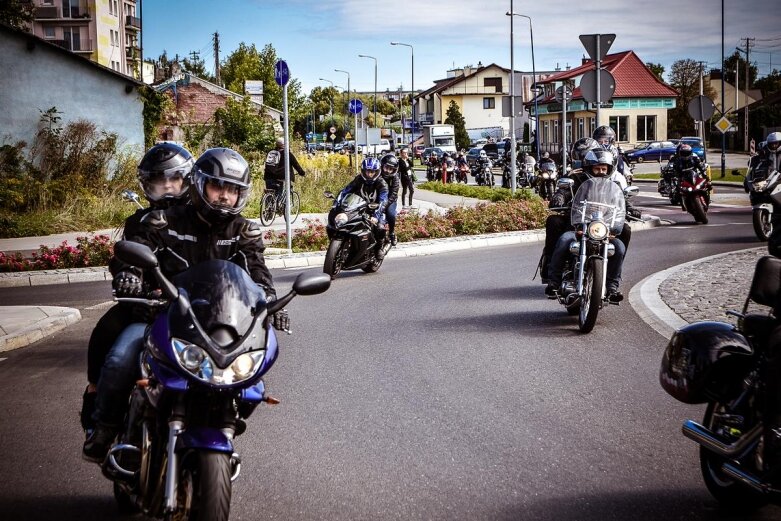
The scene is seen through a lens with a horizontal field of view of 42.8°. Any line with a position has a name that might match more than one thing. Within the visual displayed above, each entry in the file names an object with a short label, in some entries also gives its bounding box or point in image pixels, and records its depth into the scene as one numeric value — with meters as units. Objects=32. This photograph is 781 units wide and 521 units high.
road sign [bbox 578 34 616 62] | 17.44
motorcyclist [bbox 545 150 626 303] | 10.02
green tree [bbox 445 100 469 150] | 114.12
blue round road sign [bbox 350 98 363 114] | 39.09
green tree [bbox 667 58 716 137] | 99.69
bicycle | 23.78
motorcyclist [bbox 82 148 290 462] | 4.38
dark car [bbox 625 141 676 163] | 67.50
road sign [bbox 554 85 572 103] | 25.86
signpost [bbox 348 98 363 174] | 39.03
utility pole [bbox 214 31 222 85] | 96.41
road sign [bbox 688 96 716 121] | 31.94
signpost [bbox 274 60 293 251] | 17.12
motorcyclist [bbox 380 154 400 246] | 15.30
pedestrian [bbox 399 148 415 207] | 28.04
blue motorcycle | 3.68
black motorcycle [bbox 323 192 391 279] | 13.76
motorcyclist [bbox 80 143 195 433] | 5.30
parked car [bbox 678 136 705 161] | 52.38
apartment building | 90.88
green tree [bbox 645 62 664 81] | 118.64
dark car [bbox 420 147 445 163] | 74.21
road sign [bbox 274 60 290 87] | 17.34
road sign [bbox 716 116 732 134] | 42.12
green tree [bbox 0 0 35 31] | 48.91
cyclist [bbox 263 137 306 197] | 23.33
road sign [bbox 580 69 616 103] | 18.27
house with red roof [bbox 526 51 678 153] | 84.75
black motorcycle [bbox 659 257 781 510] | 4.13
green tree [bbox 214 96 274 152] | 39.44
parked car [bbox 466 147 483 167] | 67.59
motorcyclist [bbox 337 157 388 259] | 14.23
